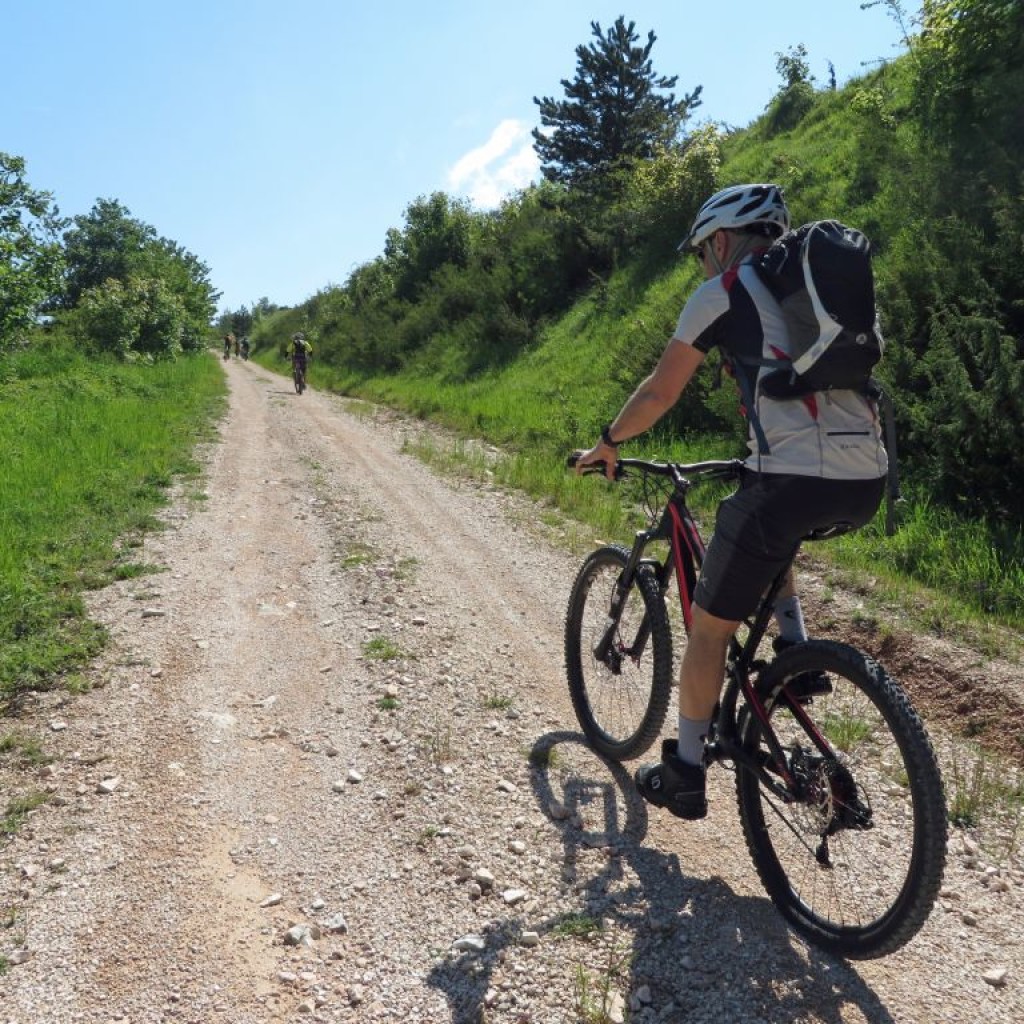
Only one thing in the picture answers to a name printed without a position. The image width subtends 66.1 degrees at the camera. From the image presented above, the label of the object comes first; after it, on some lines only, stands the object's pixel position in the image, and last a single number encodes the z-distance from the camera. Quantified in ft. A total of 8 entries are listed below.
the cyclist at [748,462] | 8.27
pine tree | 86.33
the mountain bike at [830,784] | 7.79
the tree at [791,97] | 74.84
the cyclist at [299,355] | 85.51
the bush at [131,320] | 93.56
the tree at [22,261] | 70.28
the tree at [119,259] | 161.68
